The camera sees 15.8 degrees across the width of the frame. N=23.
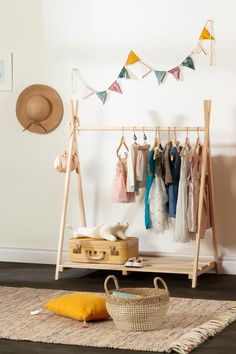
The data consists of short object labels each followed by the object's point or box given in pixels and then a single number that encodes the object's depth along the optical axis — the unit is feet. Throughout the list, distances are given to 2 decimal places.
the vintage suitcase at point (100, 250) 19.56
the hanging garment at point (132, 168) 19.54
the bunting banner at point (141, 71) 20.01
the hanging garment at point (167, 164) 19.24
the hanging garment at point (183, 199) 19.08
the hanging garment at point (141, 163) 19.54
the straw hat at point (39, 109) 21.59
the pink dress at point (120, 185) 19.93
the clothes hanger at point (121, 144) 20.34
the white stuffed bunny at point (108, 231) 19.66
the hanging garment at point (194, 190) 19.04
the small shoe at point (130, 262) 19.45
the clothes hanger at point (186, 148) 19.21
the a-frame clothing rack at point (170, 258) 18.89
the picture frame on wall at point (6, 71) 22.00
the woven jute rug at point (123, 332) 13.66
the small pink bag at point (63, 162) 20.48
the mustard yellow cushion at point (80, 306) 14.97
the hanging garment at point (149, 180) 19.44
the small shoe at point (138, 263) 19.42
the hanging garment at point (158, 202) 19.51
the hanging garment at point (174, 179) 19.30
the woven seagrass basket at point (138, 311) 14.19
